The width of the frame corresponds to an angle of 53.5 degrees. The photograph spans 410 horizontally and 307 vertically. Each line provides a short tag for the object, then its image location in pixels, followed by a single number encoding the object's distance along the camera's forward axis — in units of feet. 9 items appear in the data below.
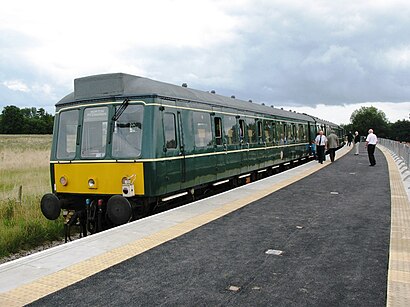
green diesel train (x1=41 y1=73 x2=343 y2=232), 25.77
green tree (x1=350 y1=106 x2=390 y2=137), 439.22
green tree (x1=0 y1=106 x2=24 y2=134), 303.48
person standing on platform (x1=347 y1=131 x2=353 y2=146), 149.59
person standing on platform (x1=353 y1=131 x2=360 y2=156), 87.32
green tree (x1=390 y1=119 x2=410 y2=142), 370.06
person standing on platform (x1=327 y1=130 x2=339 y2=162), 66.44
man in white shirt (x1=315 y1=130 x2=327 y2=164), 64.85
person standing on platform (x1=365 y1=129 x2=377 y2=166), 59.11
